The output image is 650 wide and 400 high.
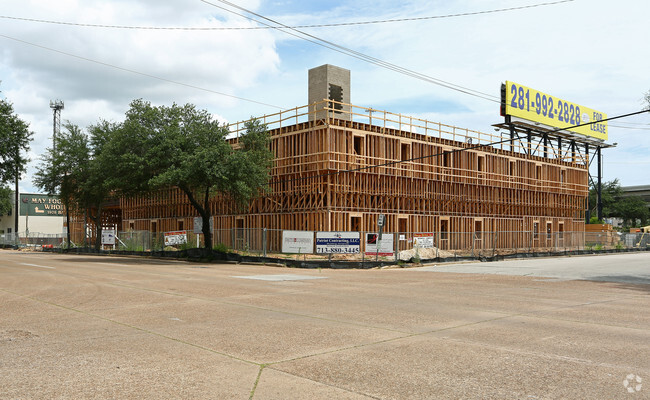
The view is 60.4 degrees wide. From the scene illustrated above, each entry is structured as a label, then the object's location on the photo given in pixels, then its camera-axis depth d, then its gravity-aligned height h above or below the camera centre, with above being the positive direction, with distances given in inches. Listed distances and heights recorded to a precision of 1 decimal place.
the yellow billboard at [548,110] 2175.2 +476.7
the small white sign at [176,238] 1558.8 -40.4
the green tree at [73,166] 1782.7 +191.8
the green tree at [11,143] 1157.1 +173.1
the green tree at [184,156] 1226.6 +154.2
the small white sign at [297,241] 1129.4 -36.0
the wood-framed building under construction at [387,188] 1425.9 +104.3
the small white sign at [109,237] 1870.1 -45.2
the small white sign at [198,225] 1576.0 -4.2
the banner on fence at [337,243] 1087.0 -38.3
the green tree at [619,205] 3848.4 +126.4
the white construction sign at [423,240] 1214.9 -37.6
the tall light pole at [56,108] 2864.2 +604.4
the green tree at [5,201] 3077.8 +133.3
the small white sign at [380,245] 1099.2 -42.8
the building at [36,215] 3494.1 +54.9
